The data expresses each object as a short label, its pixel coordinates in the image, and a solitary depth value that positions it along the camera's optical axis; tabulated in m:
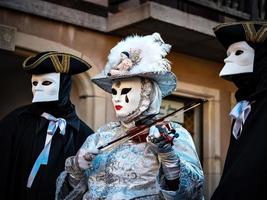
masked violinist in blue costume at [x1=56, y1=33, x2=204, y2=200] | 3.01
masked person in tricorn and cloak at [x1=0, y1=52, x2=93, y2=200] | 4.01
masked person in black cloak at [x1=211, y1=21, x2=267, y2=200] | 2.62
